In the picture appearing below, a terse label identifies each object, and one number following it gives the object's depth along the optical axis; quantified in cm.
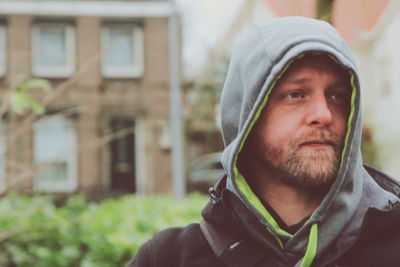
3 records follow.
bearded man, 195
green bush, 473
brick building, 2038
